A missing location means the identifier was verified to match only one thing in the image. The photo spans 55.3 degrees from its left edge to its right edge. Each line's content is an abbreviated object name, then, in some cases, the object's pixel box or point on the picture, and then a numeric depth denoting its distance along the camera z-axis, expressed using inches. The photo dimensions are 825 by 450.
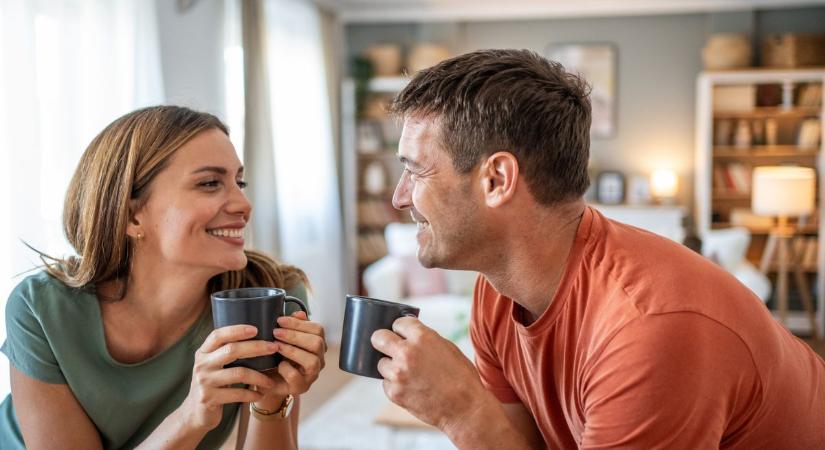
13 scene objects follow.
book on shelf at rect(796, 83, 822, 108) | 242.1
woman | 58.1
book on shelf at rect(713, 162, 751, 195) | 251.8
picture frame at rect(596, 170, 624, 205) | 267.1
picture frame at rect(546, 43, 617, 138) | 269.3
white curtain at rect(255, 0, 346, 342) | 212.7
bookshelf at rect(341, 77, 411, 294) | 265.3
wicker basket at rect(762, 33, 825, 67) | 241.4
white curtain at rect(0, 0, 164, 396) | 109.7
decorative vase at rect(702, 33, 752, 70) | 245.4
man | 39.7
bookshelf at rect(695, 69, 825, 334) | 244.4
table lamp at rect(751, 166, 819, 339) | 221.9
